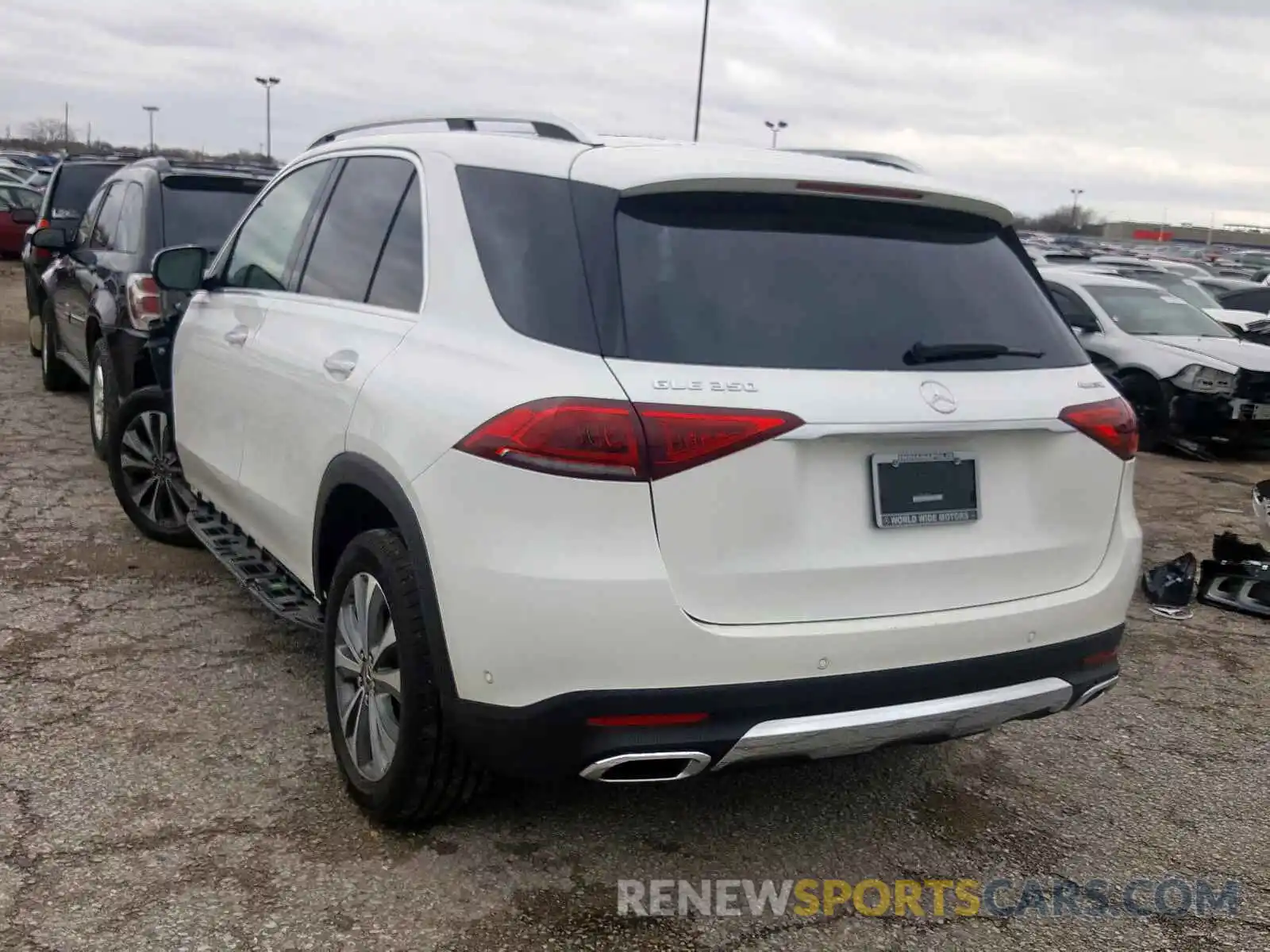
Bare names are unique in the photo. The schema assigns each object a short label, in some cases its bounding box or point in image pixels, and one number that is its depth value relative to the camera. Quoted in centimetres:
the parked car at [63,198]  1140
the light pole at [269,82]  6812
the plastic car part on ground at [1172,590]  564
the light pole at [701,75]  2630
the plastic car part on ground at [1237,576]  568
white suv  254
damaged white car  1012
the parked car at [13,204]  2131
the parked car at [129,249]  651
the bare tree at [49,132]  11250
